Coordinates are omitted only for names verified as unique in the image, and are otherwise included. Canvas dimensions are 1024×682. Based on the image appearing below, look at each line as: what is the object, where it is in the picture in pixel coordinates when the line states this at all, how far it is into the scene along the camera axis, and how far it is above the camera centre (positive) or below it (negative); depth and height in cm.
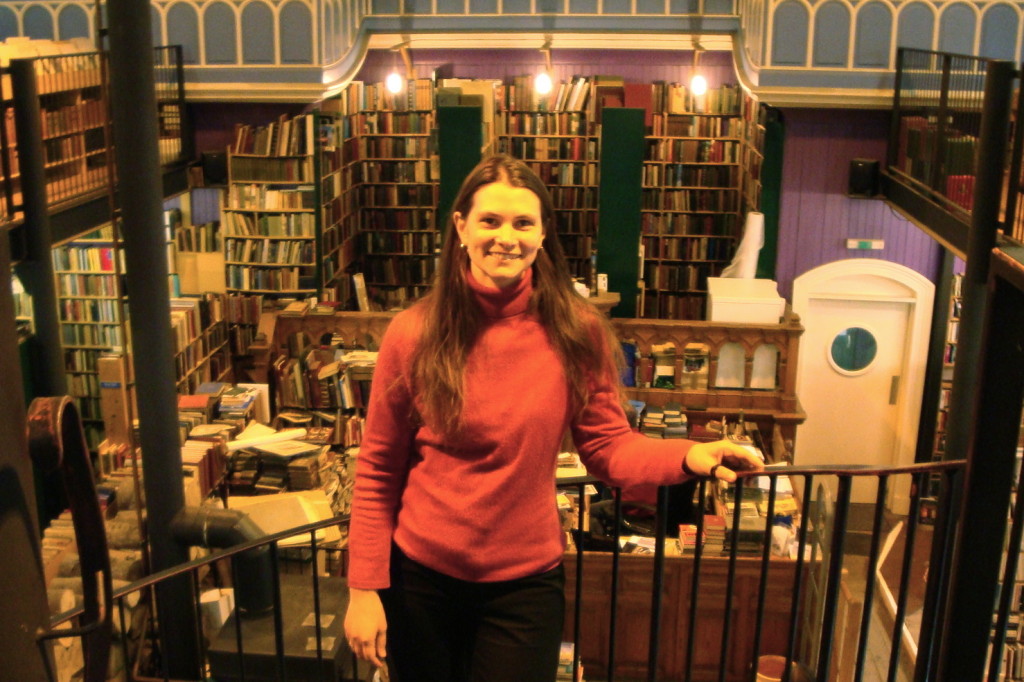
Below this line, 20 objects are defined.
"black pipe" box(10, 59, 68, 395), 699 -77
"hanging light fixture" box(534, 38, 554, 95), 1077 -2
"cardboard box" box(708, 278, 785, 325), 850 -173
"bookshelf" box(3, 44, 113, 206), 790 -40
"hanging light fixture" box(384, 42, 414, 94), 1089 +1
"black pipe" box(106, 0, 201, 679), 418 -72
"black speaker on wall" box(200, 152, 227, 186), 1012 -85
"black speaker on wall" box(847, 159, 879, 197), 920 -77
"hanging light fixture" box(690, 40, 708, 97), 1057 +0
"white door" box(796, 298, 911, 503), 970 -258
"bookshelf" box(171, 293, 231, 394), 920 -233
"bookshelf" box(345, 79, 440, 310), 1229 -123
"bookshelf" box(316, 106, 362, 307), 1069 -122
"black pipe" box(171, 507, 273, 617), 475 -207
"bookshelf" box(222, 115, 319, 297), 1005 -126
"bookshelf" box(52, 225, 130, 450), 973 -212
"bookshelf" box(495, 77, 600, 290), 1239 -64
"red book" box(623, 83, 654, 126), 1191 -13
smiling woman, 196 -68
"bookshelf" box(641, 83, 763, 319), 1214 -124
